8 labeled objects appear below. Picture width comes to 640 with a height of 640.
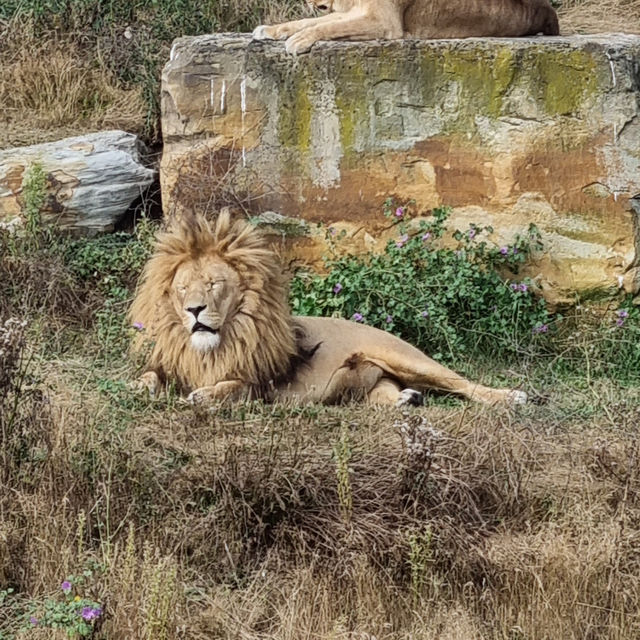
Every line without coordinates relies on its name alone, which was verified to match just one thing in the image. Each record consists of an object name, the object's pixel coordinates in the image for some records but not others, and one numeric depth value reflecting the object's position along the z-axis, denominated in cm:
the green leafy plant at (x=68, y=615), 1036
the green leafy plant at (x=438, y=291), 1653
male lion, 1439
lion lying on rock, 1728
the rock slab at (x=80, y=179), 1853
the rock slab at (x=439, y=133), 1687
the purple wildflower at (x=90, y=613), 1038
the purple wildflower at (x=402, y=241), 1703
